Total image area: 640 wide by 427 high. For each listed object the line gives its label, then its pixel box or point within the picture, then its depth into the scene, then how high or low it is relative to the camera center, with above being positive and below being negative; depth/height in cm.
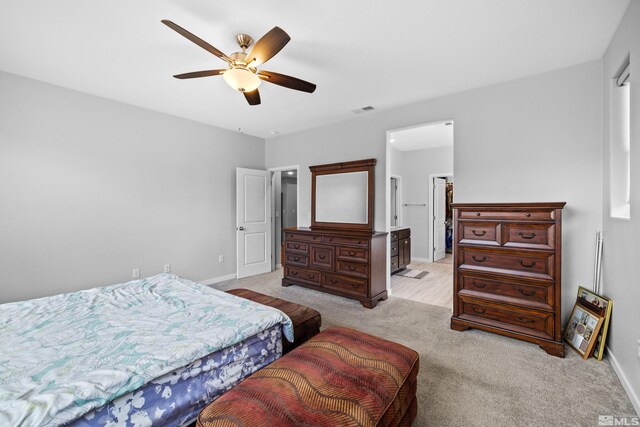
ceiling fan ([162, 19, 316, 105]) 187 +115
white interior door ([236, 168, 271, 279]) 495 -19
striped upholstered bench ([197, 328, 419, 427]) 115 -84
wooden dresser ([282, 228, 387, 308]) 365 -73
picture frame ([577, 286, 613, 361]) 223 -82
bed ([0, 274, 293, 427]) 112 -72
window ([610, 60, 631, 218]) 226 +52
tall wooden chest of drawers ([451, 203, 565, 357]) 243 -57
